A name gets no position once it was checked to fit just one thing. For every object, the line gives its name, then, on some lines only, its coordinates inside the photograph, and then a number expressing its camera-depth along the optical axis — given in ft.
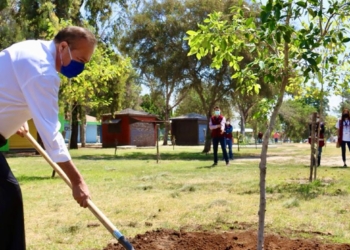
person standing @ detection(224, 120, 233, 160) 58.44
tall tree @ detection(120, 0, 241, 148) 81.92
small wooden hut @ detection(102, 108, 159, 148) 139.95
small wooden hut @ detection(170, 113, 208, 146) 168.76
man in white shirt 9.27
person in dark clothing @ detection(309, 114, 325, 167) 49.05
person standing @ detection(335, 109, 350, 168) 47.39
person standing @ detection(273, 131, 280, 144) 230.11
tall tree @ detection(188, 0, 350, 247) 11.53
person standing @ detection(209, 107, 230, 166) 46.93
